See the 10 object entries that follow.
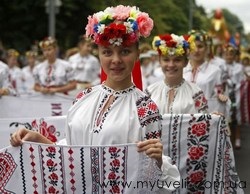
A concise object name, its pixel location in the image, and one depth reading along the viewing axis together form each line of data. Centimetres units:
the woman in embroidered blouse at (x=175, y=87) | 524
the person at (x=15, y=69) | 1377
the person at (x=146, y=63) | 1560
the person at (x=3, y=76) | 660
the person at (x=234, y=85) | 1002
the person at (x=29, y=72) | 1411
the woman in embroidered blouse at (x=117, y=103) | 304
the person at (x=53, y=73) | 849
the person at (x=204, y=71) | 714
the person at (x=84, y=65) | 1137
